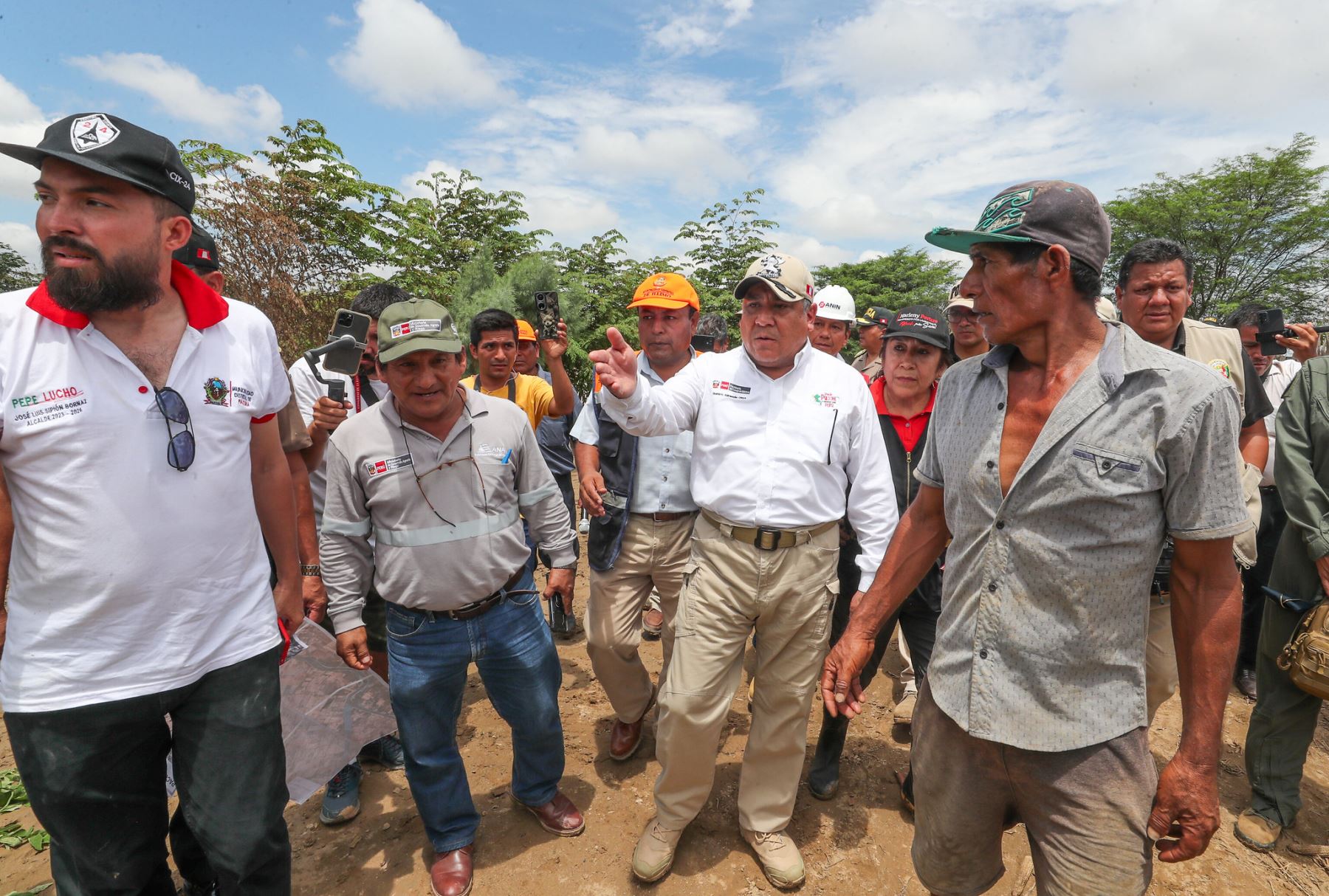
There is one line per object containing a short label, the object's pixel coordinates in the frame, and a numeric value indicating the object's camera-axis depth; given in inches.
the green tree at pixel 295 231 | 425.1
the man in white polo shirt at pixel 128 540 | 67.6
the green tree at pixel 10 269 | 843.4
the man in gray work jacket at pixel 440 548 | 99.6
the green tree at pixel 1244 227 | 807.1
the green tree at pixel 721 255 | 663.1
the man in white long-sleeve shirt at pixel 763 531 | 105.4
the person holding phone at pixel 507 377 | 168.1
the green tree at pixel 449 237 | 621.9
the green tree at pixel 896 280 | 1058.1
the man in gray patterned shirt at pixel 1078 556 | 62.3
